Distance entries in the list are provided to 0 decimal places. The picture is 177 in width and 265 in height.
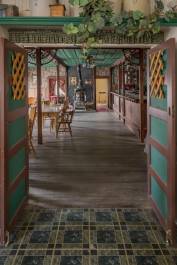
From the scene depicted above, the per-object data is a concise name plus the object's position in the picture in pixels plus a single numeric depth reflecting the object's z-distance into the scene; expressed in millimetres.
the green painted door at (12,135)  2891
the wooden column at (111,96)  18712
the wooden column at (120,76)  13267
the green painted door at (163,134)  2852
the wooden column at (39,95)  8109
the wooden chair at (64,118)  9219
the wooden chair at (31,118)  6741
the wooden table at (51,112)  8836
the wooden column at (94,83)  18953
